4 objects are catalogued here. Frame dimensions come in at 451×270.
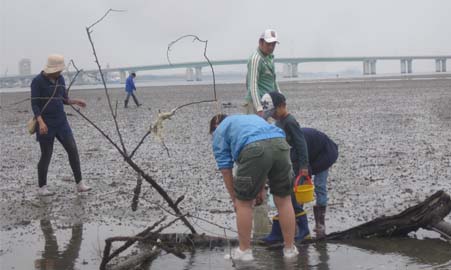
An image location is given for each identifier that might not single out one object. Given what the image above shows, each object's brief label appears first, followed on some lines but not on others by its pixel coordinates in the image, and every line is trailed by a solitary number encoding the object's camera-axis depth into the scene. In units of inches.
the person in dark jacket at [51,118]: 329.7
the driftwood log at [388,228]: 235.1
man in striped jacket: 269.6
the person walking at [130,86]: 1096.2
